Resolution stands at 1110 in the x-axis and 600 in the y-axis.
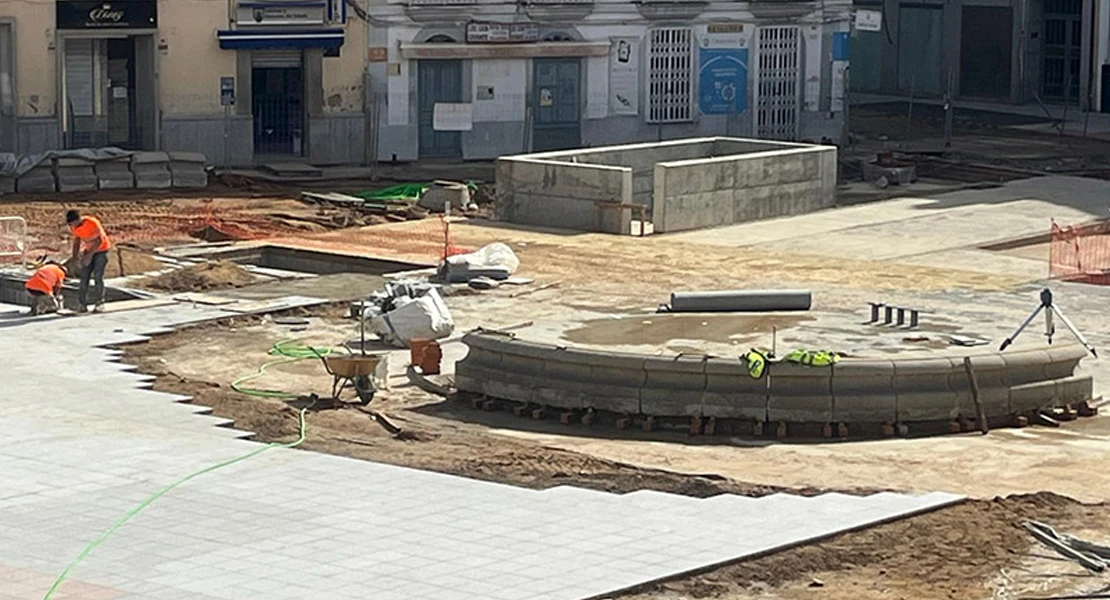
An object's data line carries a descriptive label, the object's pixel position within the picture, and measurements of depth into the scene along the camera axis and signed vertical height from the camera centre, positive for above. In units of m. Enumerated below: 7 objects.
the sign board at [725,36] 53.00 -0.12
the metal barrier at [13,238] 34.69 -3.15
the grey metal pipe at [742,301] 28.50 -3.23
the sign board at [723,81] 53.19 -1.11
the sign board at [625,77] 52.00 -1.02
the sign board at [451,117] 49.78 -1.83
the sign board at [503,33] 50.16 -0.08
